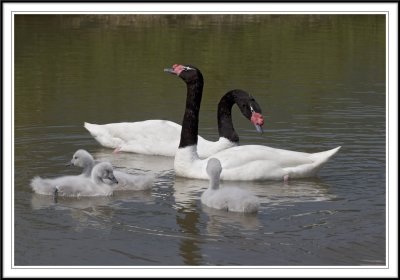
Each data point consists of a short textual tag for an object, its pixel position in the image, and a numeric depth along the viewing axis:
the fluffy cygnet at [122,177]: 11.55
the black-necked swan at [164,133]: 13.20
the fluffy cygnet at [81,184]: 11.19
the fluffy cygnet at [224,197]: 10.38
